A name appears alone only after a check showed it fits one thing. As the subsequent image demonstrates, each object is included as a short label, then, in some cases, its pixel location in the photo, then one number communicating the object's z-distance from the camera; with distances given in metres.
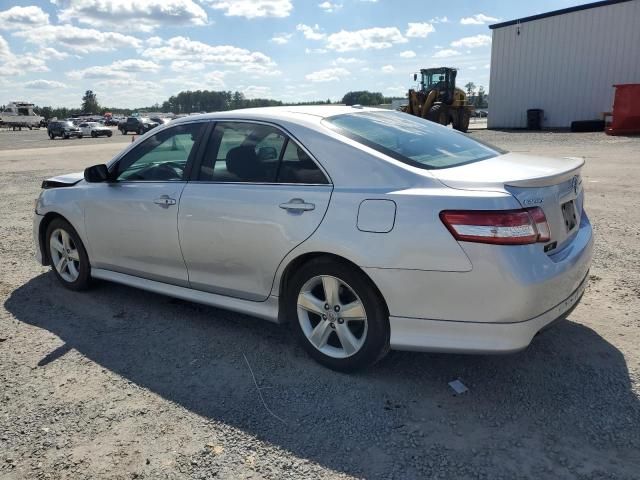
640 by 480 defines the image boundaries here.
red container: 23.92
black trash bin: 32.44
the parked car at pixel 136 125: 48.03
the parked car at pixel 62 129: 44.25
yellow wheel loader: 30.20
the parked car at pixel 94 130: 46.50
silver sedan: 2.79
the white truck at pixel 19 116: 69.31
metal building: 29.34
